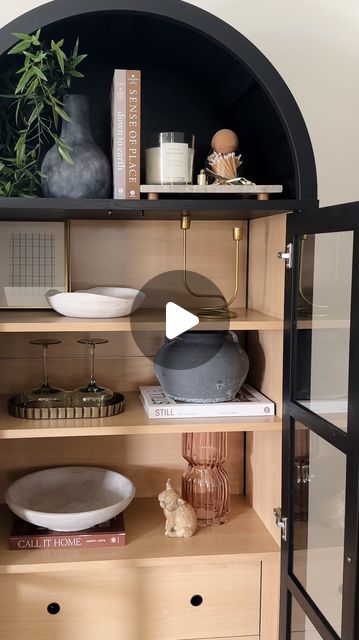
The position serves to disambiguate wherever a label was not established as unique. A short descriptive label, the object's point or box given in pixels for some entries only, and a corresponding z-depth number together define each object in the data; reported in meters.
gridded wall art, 1.64
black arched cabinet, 1.23
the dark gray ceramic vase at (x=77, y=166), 1.36
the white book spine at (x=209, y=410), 1.48
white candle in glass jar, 1.38
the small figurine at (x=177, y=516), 1.56
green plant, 1.29
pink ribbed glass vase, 1.63
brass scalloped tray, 1.49
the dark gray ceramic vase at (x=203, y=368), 1.48
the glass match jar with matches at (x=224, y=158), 1.44
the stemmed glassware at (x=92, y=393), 1.52
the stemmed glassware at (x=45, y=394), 1.52
